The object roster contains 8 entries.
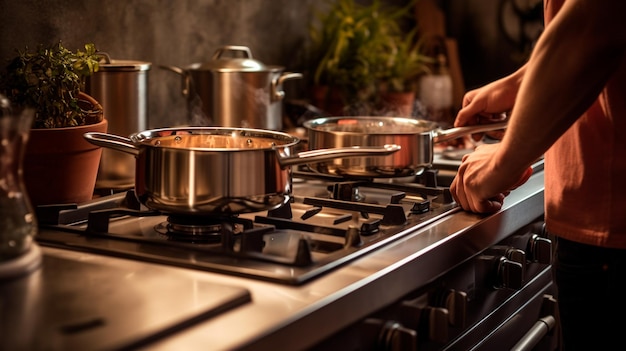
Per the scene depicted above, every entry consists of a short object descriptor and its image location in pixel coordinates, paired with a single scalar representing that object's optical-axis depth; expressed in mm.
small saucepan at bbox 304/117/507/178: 1513
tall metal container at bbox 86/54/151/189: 1587
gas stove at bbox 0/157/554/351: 873
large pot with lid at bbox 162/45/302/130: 1847
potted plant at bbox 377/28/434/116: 2414
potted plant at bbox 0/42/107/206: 1331
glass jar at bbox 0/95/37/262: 986
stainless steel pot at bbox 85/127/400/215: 1172
